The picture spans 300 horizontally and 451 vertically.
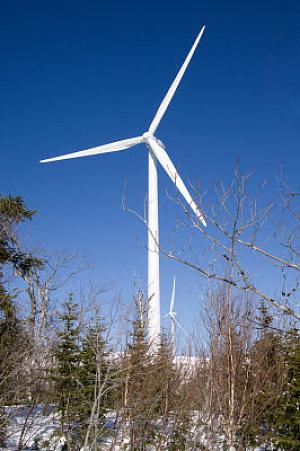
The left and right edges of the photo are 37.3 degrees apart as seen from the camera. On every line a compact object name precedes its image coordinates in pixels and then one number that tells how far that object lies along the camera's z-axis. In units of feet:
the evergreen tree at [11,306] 44.11
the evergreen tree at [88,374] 49.32
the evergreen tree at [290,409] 49.32
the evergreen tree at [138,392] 42.34
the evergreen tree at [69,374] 51.16
